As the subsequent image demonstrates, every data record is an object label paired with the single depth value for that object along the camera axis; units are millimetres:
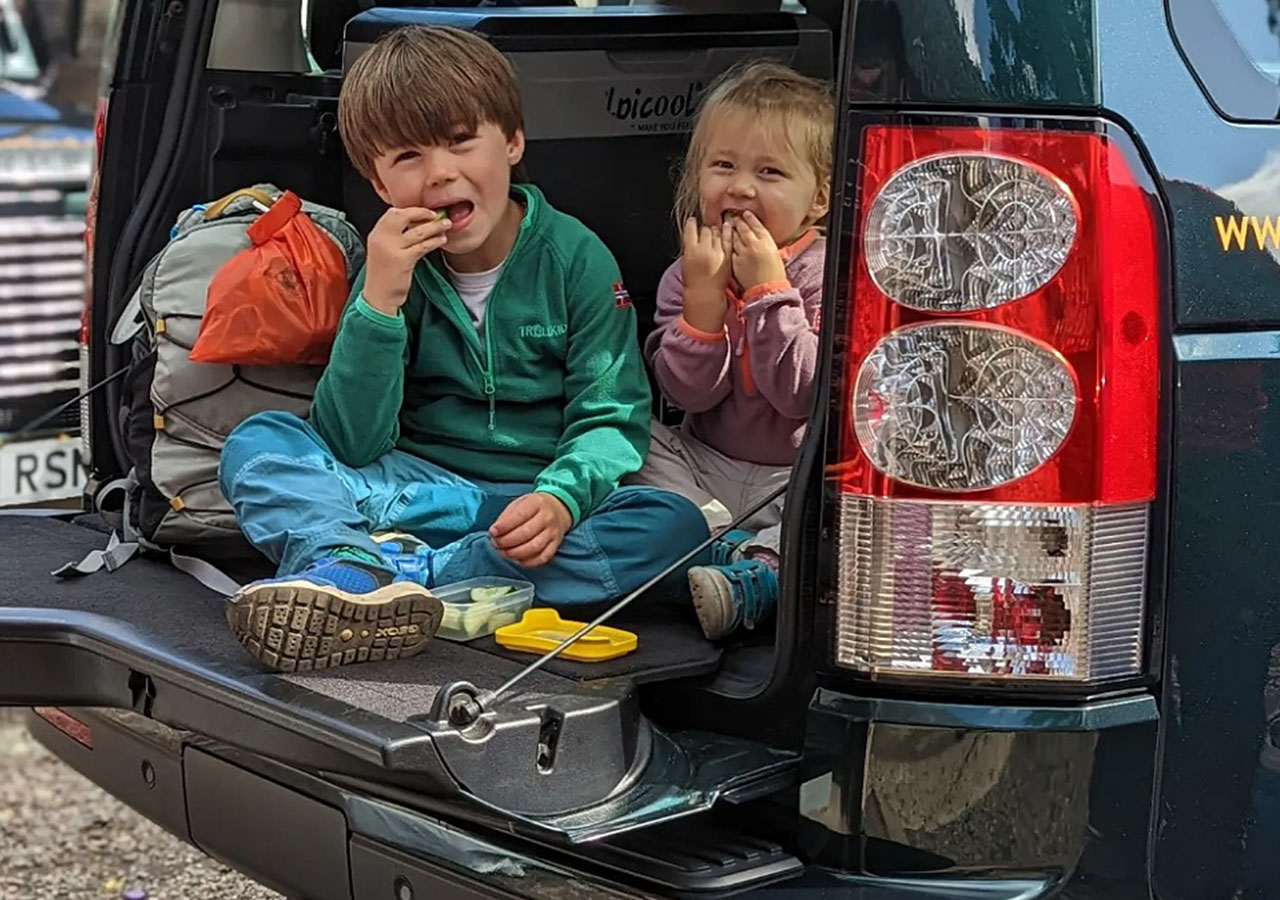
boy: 2756
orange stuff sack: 3080
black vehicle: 2010
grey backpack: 3152
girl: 2846
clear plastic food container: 2535
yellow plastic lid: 2367
